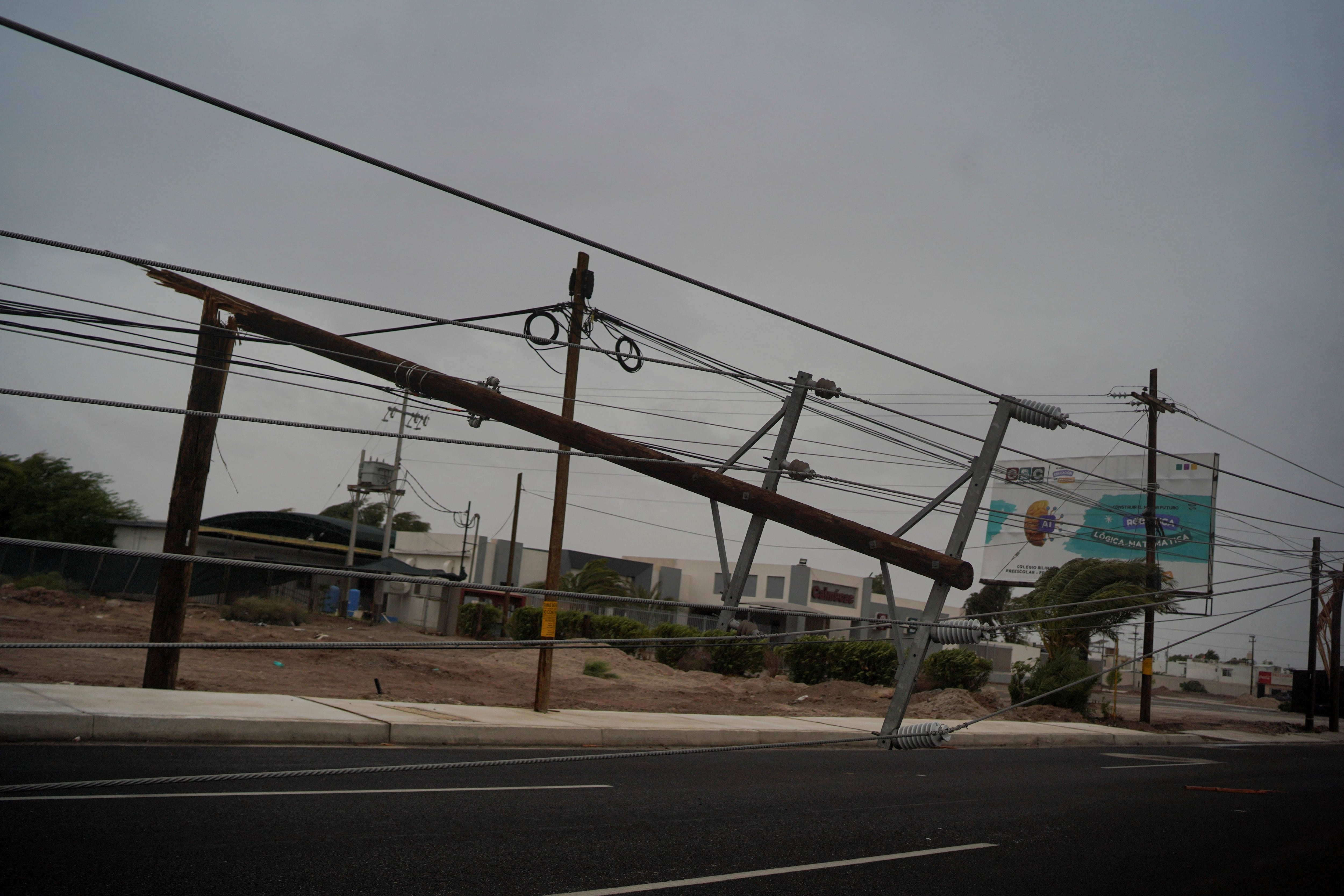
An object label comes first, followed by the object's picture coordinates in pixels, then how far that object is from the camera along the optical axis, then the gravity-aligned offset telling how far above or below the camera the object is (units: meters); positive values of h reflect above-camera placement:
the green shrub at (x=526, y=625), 35.12 -1.76
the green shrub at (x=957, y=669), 27.00 -1.38
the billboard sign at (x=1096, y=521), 40.19 +4.98
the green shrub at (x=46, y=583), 34.97 -1.99
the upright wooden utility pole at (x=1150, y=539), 25.66 +2.60
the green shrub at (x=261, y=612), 33.16 -2.13
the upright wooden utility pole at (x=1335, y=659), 33.28 -0.05
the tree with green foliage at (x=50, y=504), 44.94 +1.10
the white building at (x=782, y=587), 63.12 +0.82
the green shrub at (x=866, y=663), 27.53 -1.49
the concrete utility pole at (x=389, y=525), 43.28 +1.72
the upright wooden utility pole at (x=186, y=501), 12.29 +0.51
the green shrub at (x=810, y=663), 29.05 -1.73
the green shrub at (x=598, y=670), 26.88 -2.37
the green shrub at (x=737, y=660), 29.17 -1.91
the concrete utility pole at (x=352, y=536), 43.12 +0.99
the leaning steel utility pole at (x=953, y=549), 7.93 +0.62
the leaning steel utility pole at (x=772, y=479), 9.76 +1.27
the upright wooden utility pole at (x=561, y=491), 14.84 +1.36
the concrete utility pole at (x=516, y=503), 36.35 +2.85
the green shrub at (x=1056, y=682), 26.30 -1.47
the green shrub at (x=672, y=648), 31.84 -1.86
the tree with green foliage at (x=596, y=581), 45.16 +0.08
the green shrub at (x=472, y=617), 39.88 -1.87
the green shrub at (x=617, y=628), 33.94 -1.49
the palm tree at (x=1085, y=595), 26.02 +1.03
